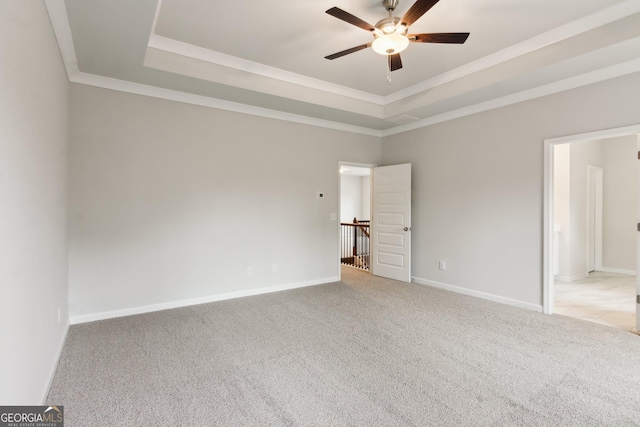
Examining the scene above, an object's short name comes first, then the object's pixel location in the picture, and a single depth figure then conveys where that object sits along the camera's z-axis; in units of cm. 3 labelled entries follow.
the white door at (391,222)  551
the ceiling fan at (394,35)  261
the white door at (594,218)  618
